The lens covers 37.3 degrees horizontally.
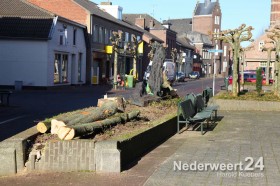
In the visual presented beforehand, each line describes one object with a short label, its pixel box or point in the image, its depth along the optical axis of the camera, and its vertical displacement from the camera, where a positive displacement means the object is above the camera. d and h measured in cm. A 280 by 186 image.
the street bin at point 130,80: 3909 -108
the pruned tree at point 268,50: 3484 +163
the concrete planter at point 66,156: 719 -154
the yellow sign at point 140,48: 5601 +273
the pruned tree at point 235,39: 2020 +158
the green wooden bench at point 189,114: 1093 -130
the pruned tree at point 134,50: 4581 +215
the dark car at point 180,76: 5834 -101
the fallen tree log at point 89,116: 812 -105
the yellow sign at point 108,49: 4558 +214
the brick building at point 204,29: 9969 +1081
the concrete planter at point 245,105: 1811 -156
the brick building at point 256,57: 7450 +225
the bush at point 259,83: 2135 -71
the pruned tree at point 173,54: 6807 +259
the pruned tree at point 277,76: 2131 -37
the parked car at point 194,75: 7694 -112
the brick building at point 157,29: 6996 +706
